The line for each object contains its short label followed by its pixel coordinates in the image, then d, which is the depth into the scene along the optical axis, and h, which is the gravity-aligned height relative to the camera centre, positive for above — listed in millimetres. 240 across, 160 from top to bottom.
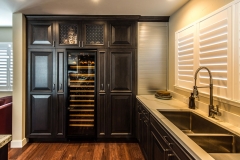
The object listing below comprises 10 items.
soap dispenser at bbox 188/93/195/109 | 1569 -313
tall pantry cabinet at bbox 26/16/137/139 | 2313 +103
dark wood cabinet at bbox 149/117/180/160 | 1037 -680
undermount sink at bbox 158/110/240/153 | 986 -511
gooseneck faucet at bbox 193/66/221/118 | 1270 -282
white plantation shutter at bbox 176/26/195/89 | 1707 +335
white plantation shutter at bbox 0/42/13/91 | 2996 +258
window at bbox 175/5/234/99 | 1174 +325
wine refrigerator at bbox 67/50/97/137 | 2340 -288
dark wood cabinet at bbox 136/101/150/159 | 1664 -774
